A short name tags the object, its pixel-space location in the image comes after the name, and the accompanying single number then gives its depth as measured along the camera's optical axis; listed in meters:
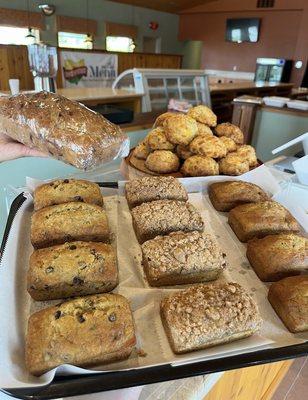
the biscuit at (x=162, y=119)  1.60
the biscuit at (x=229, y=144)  1.49
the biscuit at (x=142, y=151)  1.51
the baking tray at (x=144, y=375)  0.59
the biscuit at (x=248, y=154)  1.46
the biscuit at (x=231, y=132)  1.58
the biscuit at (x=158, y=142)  1.46
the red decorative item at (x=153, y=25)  10.32
